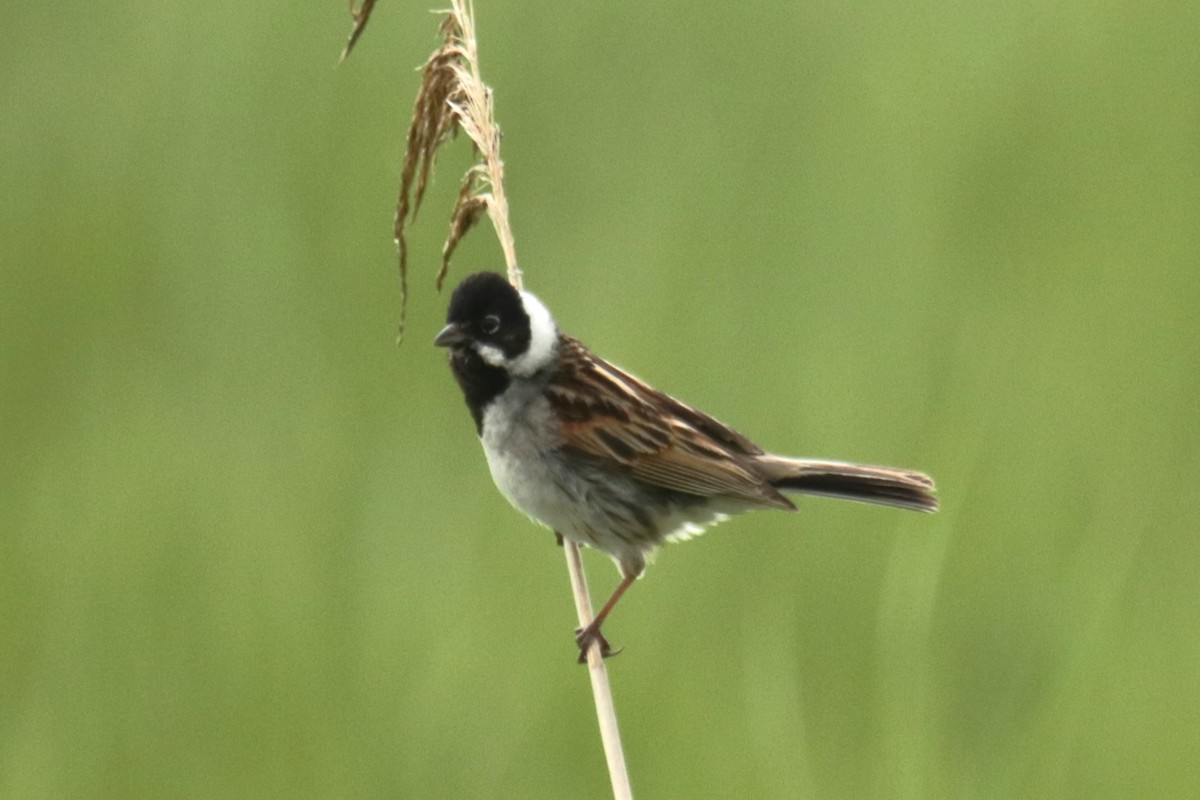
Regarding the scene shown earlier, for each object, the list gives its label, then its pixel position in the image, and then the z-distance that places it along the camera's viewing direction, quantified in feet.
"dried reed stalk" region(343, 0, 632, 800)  28.63
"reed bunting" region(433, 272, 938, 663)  34.01
